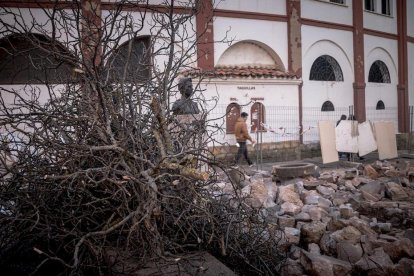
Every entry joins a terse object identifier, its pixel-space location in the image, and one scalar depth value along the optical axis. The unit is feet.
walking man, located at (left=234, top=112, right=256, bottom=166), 36.68
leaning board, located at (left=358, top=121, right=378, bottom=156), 39.27
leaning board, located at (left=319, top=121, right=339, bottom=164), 37.11
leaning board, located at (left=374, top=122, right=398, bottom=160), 41.04
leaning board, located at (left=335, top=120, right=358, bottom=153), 38.42
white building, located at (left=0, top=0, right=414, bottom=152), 42.24
